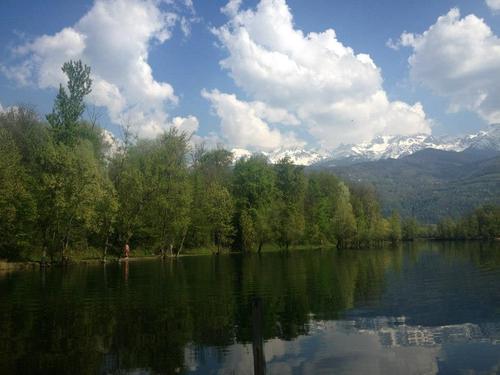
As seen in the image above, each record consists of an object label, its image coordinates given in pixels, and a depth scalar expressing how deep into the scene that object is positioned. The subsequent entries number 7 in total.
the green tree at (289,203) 121.00
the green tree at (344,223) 136.62
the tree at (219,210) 100.75
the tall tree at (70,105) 79.88
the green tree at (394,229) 163.18
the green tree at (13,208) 56.75
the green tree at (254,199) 112.32
